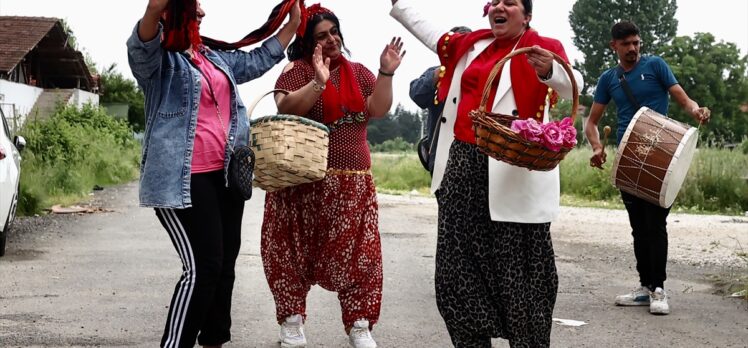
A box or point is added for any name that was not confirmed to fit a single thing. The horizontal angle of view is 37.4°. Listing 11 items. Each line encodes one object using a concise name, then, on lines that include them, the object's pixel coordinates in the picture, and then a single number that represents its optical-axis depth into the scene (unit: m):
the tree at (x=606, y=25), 71.25
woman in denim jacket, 4.96
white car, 10.51
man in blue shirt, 7.66
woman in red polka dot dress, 6.40
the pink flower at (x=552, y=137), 4.64
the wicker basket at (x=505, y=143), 4.65
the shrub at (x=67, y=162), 16.89
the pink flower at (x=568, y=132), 4.71
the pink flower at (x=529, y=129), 4.64
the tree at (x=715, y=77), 71.44
